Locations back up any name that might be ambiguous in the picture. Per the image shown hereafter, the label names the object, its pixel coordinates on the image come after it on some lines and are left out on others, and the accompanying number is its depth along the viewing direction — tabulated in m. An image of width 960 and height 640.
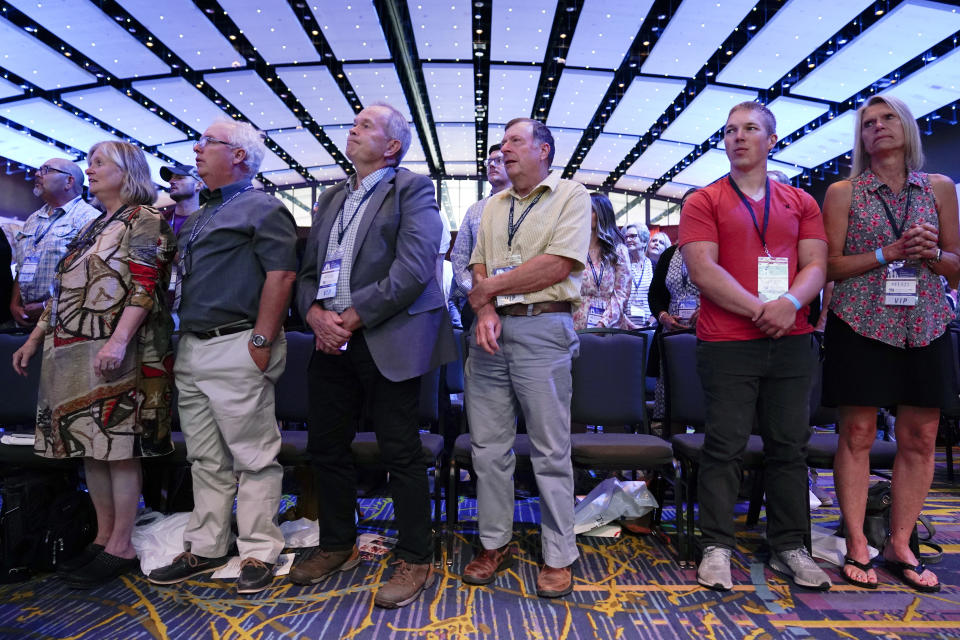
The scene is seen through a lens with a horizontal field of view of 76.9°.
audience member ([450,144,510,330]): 2.99
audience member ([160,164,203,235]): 3.52
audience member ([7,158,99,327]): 3.51
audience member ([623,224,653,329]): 4.70
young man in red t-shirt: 2.15
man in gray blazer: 2.07
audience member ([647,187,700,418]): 3.34
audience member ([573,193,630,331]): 3.31
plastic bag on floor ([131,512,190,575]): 2.32
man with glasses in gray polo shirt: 2.22
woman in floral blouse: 2.13
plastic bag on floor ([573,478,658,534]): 2.72
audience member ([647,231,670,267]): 4.81
